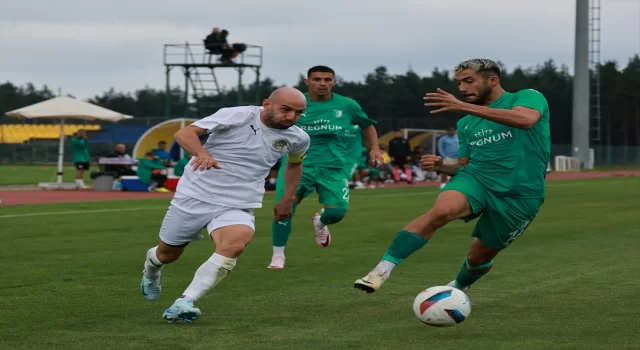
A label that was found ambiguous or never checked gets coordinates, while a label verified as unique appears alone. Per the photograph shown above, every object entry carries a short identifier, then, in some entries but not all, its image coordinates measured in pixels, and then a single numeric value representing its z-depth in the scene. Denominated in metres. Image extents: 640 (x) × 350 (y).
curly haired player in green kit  7.68
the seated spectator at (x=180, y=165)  30.31
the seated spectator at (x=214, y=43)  56.62
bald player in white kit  7.66
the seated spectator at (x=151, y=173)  31.11
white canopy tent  32.28
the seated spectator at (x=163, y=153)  33.62
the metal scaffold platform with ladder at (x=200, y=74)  57.66
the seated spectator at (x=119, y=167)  33.41
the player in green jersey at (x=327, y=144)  12.20
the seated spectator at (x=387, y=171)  38.28
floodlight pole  55.22
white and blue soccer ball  7.18
